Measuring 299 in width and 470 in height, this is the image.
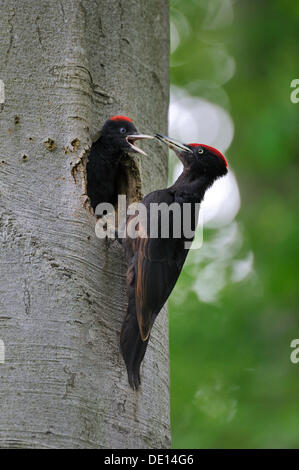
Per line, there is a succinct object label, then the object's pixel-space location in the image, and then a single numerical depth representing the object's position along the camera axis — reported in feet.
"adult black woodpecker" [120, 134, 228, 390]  19.66
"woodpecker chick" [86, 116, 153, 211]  23.65
